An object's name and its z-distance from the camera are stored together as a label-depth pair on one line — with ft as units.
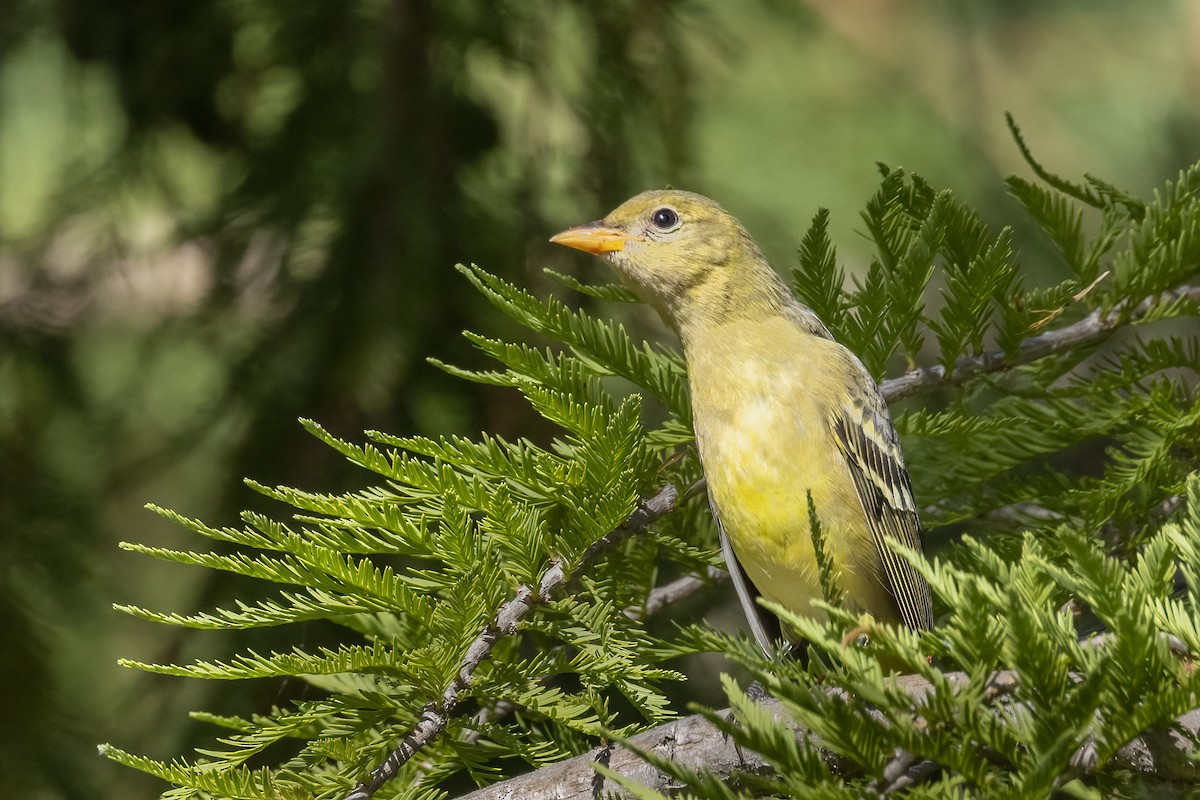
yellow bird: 12.10
